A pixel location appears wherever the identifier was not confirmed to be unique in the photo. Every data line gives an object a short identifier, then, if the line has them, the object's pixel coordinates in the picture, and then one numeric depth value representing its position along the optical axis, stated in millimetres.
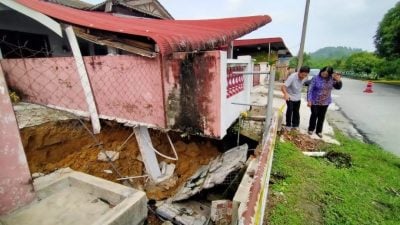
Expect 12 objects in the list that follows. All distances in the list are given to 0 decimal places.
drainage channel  3574
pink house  2973
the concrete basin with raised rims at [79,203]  2028
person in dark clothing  4883
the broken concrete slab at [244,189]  2225
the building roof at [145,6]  9030
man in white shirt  4973
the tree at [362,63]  41038
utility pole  11899
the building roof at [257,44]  15852
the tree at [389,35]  24703
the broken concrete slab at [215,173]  3562
